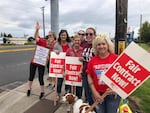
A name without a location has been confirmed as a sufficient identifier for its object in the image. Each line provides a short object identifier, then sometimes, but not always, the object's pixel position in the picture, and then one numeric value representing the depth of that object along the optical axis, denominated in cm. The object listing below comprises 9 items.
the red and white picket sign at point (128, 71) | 146
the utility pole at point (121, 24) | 261
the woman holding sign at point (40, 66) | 298
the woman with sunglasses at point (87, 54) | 216
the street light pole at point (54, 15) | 441
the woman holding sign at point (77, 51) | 248
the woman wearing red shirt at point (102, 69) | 166
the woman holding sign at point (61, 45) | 280
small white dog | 193
